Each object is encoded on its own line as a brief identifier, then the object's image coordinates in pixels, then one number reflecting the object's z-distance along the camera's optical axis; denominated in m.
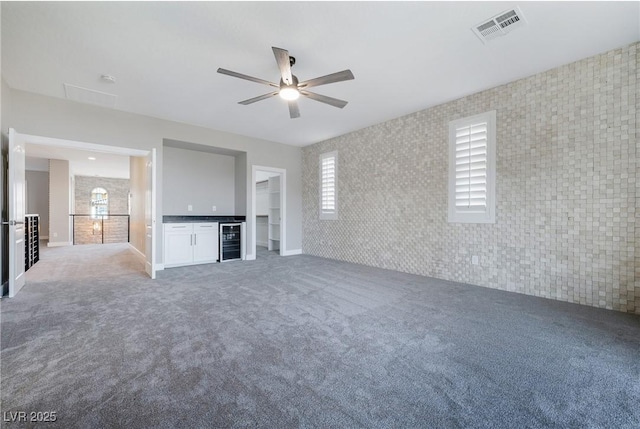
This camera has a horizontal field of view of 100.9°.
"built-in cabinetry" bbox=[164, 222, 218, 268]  5.00
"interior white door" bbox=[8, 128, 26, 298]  3.17
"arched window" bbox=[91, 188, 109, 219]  11.54
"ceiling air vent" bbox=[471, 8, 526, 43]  2.32
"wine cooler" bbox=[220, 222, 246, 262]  5.71
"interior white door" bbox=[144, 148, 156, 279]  4.17
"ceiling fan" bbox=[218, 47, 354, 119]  2.49
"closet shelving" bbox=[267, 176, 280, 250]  7.39
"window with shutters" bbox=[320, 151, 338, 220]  6.01
